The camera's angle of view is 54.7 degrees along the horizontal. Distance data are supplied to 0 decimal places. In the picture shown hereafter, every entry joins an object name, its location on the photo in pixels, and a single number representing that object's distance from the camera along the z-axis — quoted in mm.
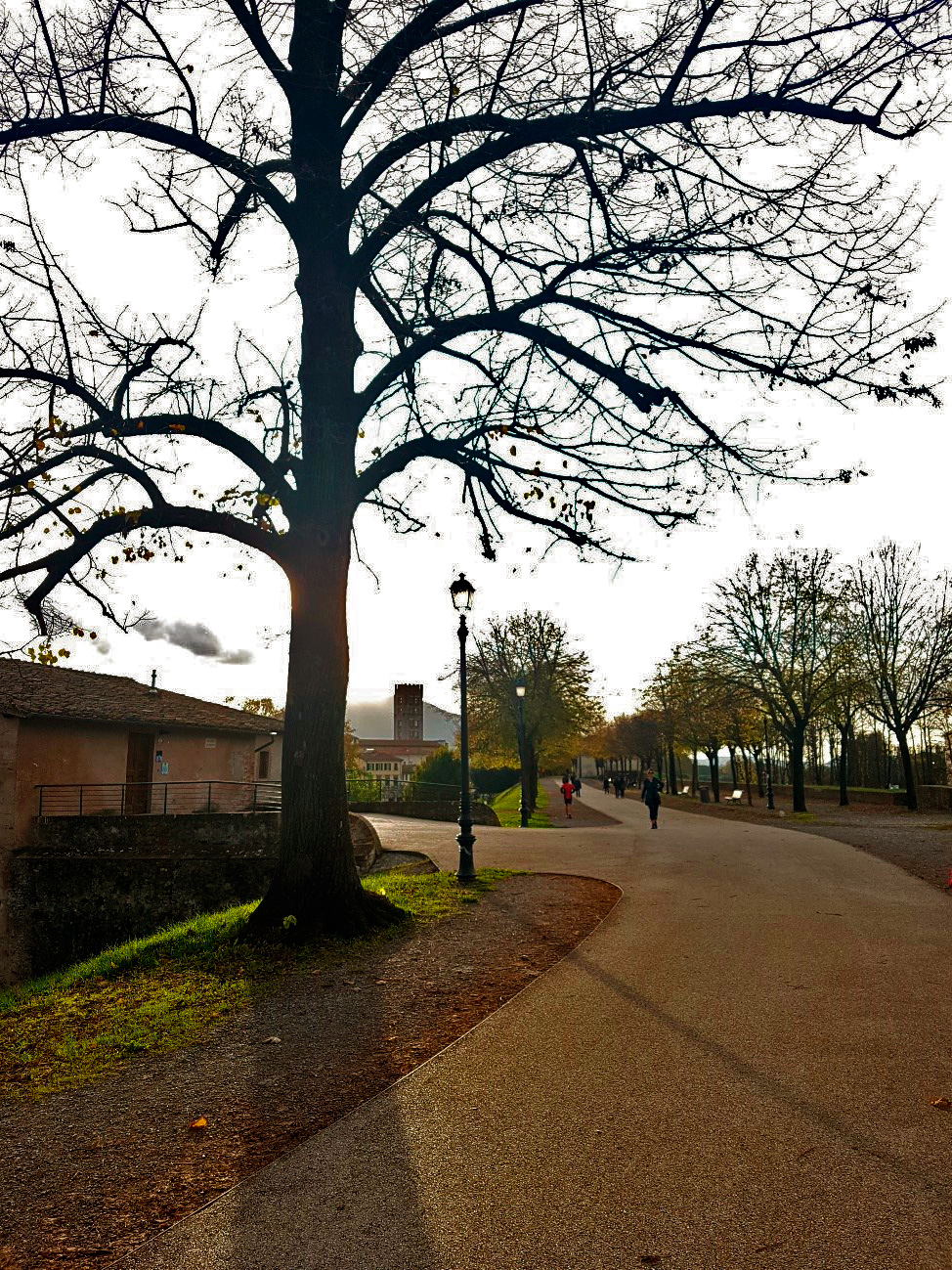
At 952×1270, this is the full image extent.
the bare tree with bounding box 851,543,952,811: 36531
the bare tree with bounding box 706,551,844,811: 35625
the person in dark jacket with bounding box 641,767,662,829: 27064
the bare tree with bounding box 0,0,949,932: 7766
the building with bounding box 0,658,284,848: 23500
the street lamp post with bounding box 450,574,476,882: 13117
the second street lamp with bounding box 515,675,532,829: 31656
